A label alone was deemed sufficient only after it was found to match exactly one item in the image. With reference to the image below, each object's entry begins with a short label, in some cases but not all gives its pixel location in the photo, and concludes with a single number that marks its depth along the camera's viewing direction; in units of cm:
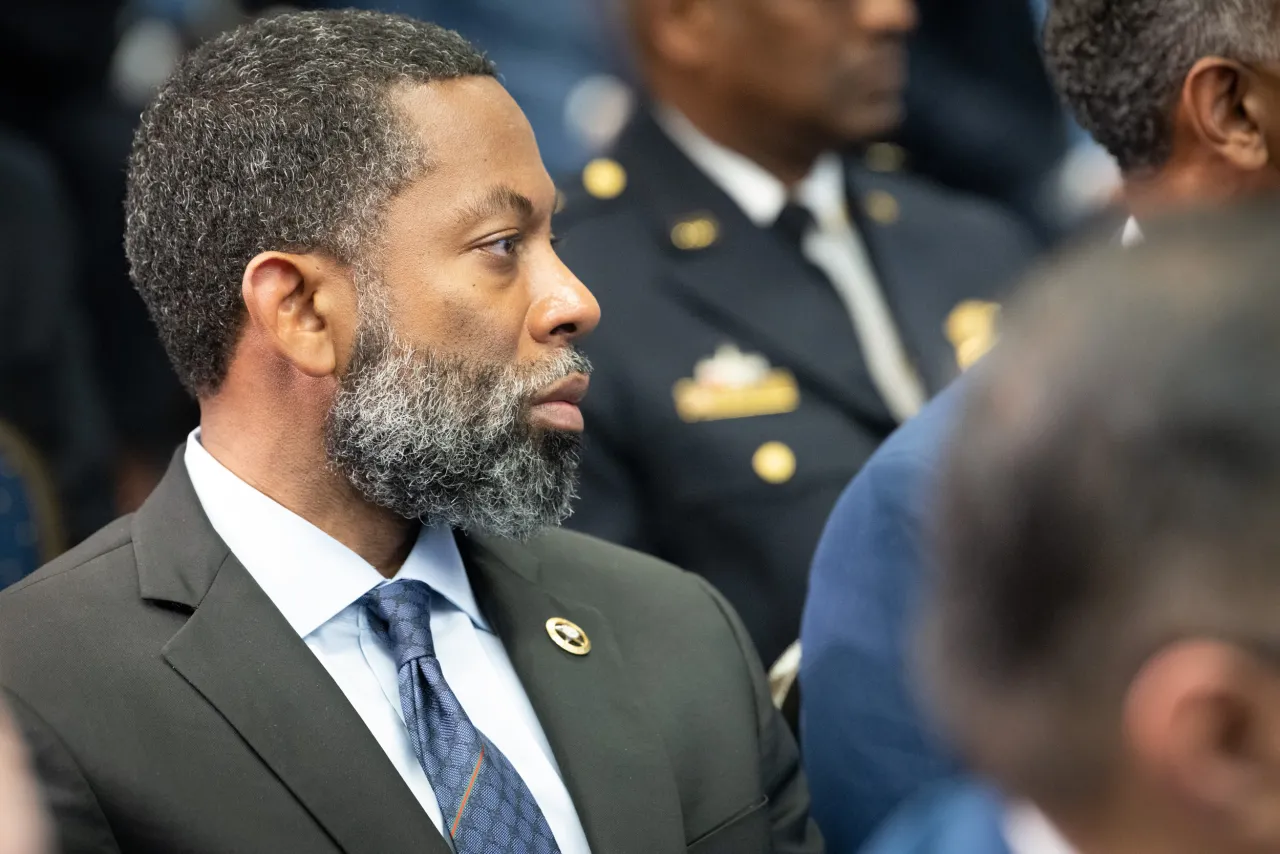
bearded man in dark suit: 328
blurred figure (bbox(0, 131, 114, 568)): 608
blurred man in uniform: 555
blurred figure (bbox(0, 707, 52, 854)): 184
